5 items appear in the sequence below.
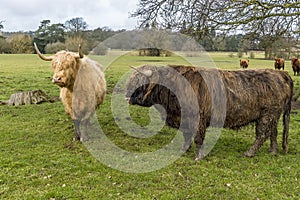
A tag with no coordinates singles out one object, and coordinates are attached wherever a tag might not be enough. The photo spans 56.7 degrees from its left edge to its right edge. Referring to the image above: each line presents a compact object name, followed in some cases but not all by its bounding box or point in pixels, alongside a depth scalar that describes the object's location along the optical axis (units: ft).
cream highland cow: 17.72
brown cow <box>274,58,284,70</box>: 76.07
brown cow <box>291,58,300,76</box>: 71.96
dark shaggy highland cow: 15.76
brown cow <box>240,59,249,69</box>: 86.36
